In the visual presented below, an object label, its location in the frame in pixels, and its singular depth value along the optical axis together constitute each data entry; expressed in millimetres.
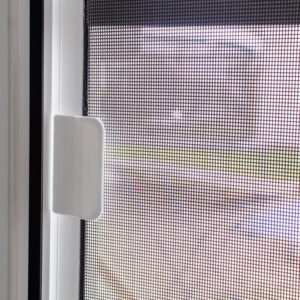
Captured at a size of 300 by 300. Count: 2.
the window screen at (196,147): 286
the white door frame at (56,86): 302
